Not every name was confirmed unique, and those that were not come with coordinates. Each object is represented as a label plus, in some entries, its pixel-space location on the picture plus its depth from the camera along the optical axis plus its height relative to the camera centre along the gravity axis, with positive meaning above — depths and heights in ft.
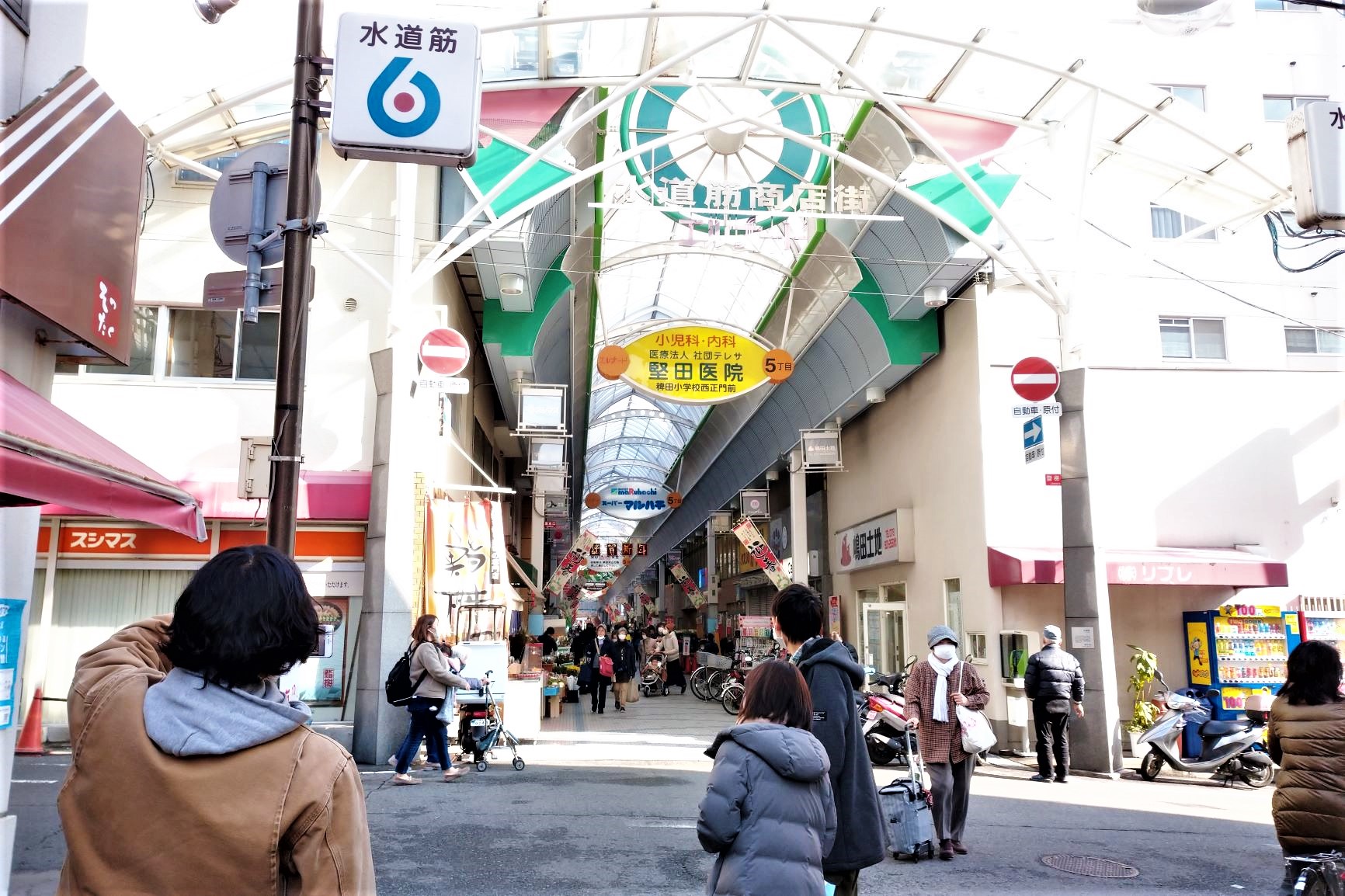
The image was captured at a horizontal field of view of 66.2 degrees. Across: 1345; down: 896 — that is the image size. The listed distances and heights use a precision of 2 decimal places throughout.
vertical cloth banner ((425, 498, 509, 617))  42.88 +2.96
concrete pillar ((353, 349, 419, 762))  38.78 +1.87
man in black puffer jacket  37.93 -2.75
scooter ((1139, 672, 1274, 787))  38.22 -4.72
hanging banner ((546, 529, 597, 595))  101.34 +5.62
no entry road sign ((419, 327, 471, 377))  41.24 +10.47
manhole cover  23.44 -5.67
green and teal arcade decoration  46.19 +21.74
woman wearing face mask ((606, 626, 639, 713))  73.56 -3.13
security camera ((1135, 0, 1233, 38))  23.63 +13.82
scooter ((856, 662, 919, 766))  40.40 -4.19
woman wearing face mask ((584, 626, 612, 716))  68.80 -3.97
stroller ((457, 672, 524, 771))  37.73 -4.10
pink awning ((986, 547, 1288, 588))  45.32 +2.25
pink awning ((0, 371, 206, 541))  12.16 +1.81
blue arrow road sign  44.04 +7.92
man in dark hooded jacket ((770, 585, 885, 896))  13.66 -1.87
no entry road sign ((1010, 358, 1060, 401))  43.01 +9.89
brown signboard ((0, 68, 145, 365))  16.78 +6.96
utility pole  16.84 +5.45
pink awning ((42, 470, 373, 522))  42.83 +5.03
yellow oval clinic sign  56.18 +13.72
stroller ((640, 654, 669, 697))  92.22 -5.40
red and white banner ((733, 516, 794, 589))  81.56 +5.41
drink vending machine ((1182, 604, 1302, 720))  46.14 -1.34
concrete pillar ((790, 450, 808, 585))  81.46 +7.48
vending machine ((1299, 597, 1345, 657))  47.75 -0.10
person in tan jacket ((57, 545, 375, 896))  5.88 -0.89
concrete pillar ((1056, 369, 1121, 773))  41.11 +0.72
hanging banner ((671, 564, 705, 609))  138.00 +4.48
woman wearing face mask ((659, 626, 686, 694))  90.44 -4.46
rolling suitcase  24.38 -4.70
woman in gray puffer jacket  11.09 -2.09
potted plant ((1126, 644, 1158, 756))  45.85 -3.23
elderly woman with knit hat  25.48 -2.64
